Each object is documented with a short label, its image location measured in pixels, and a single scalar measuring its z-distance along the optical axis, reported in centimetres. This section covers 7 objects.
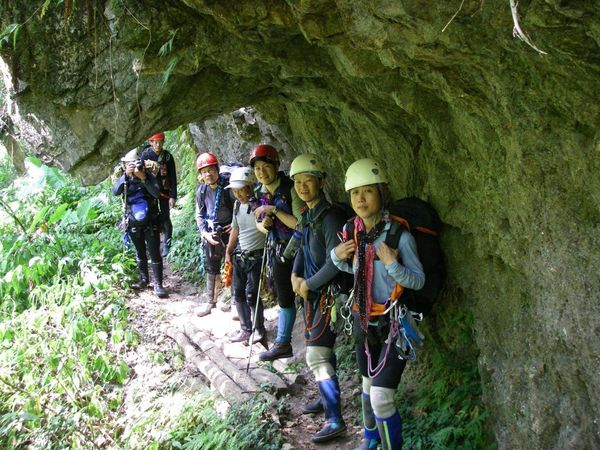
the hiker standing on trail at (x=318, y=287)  559
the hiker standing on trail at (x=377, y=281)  470
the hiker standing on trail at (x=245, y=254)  752
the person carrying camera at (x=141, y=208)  990
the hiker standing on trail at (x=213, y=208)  870
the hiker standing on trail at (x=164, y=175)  996
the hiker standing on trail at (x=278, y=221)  666
